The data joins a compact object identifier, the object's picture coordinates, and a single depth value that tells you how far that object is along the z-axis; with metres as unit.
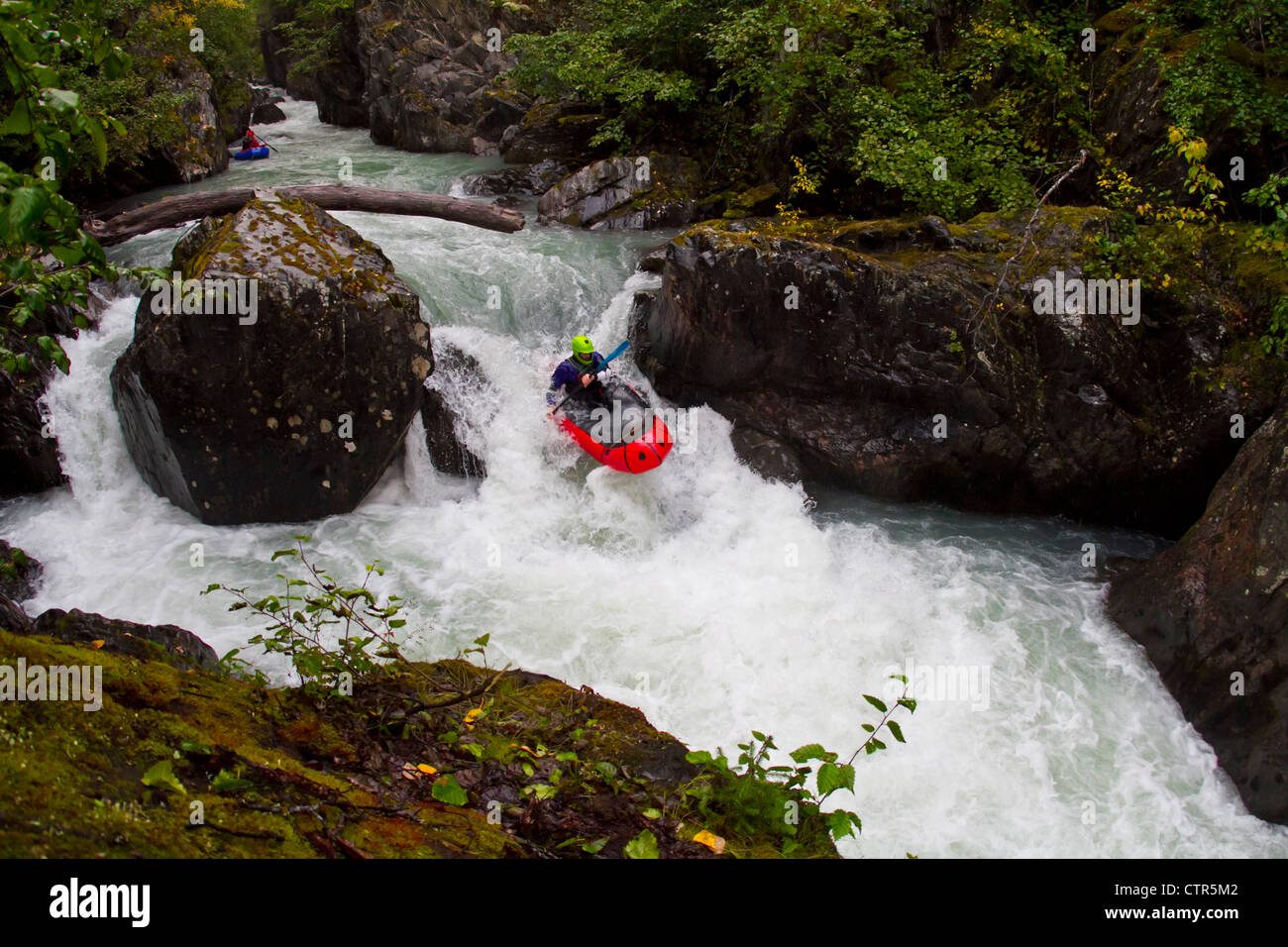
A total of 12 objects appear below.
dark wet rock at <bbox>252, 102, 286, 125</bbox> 22.95
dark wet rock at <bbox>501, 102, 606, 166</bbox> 15.02
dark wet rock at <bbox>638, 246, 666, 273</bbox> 10.57
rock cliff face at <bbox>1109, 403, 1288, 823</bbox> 5.45
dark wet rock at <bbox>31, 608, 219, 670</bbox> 4.28
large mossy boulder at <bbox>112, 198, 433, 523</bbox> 7.00
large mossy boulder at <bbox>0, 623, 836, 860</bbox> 1.95
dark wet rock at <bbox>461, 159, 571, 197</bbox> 14.49
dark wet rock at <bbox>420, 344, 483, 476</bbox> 8.52
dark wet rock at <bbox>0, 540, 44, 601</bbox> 6.35
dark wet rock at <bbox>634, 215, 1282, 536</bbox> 7.90
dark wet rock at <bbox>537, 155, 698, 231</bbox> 12.73
